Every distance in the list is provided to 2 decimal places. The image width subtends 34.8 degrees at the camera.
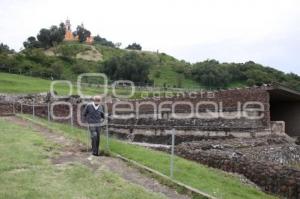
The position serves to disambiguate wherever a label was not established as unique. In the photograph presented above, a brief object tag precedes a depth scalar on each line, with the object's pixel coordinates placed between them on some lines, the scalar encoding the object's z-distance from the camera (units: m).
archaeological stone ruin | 16.92
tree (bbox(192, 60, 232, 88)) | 68.31
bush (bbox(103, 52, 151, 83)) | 66.81
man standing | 13.08
